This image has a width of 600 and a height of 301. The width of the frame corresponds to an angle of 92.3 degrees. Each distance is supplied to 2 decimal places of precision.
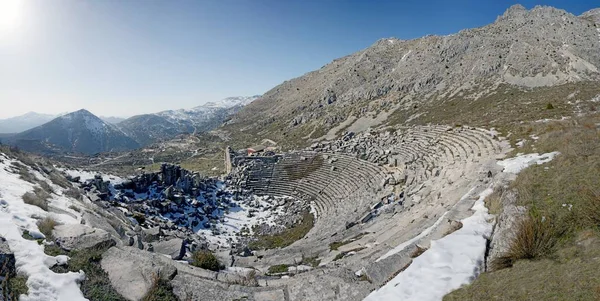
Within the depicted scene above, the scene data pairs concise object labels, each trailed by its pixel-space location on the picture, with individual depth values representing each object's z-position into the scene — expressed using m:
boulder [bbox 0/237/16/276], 5.62
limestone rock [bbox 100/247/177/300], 6.57
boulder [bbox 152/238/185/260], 9.84
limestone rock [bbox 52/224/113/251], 7.61
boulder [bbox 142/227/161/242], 13.81
